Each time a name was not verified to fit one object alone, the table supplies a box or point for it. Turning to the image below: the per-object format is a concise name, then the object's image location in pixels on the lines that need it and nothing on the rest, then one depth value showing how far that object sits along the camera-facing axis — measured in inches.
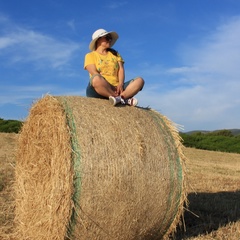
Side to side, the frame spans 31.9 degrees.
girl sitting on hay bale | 197.7
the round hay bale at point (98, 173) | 159.3
